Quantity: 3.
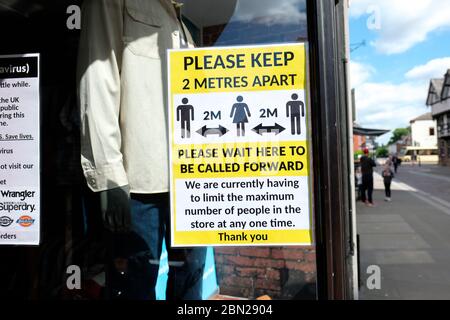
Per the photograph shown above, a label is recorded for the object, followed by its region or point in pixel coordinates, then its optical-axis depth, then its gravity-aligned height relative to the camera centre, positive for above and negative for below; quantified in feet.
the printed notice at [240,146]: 5.16 +0.36
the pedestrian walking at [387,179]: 20.24 -0.80
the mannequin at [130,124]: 5.30 +0.77
